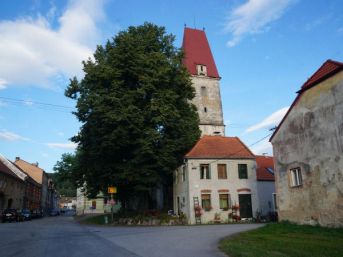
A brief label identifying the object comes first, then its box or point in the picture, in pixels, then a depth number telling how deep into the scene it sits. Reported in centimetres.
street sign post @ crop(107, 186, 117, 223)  2852
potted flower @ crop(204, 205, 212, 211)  2975
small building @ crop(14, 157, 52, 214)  7294
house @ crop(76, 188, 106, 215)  6979
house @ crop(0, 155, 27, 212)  4525
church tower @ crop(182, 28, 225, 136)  4641
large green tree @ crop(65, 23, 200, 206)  2845
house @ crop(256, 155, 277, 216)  3234
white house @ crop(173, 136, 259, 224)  2991
